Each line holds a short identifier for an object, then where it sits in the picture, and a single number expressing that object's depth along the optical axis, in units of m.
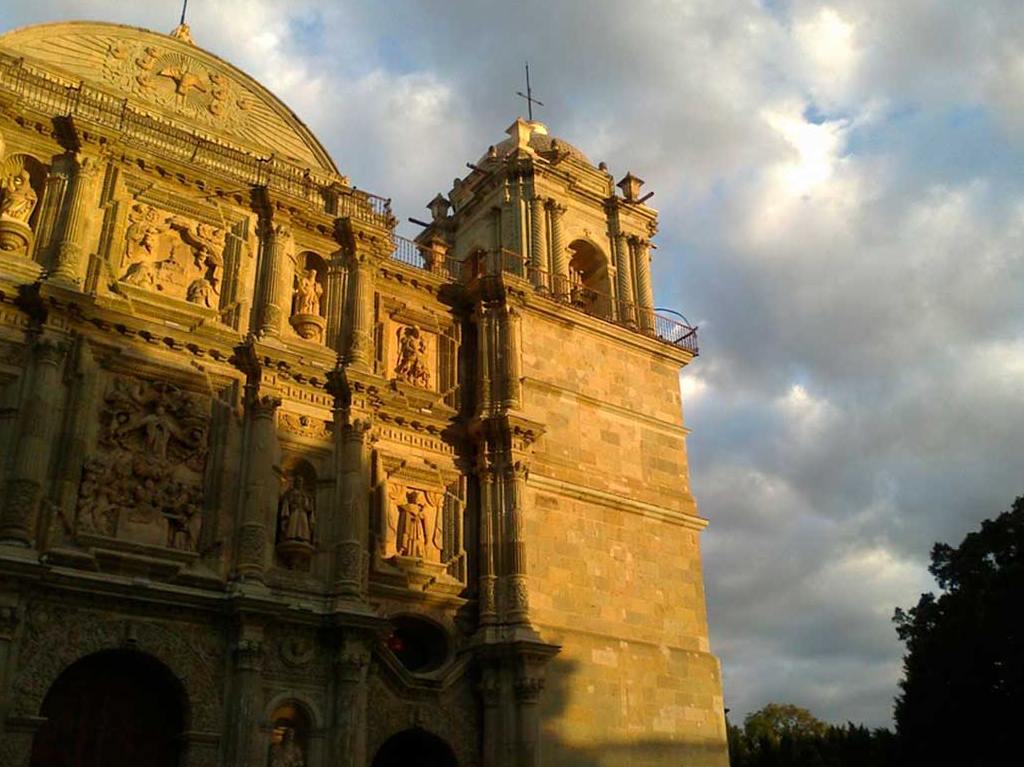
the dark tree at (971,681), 23.50
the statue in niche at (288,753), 14.90
